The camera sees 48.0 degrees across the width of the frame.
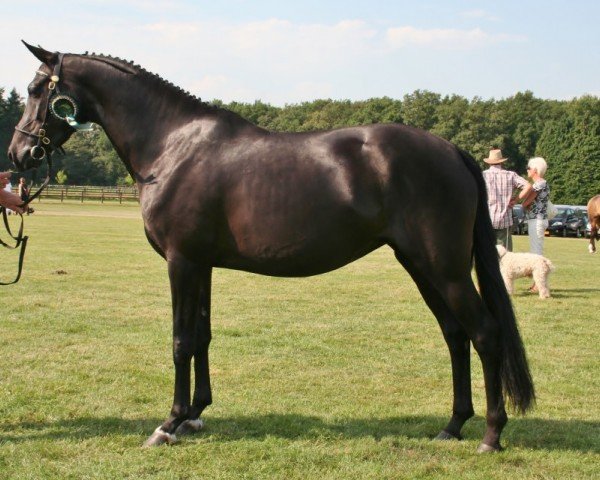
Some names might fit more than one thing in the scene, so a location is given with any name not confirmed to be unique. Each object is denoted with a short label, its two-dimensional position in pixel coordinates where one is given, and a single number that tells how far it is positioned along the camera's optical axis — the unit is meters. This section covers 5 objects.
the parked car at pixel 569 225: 39.76
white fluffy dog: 11.98
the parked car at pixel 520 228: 39.20
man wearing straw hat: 11.16
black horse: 4.63
